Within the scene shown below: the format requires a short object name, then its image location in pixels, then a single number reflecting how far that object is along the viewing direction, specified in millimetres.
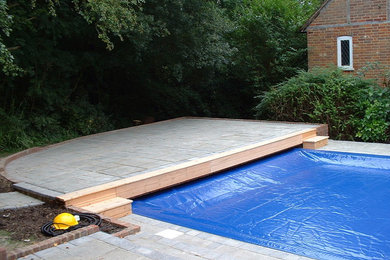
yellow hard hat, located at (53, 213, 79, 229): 3836
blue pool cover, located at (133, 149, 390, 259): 3981
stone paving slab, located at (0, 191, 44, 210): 4550
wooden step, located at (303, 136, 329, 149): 8273
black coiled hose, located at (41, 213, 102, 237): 3735
